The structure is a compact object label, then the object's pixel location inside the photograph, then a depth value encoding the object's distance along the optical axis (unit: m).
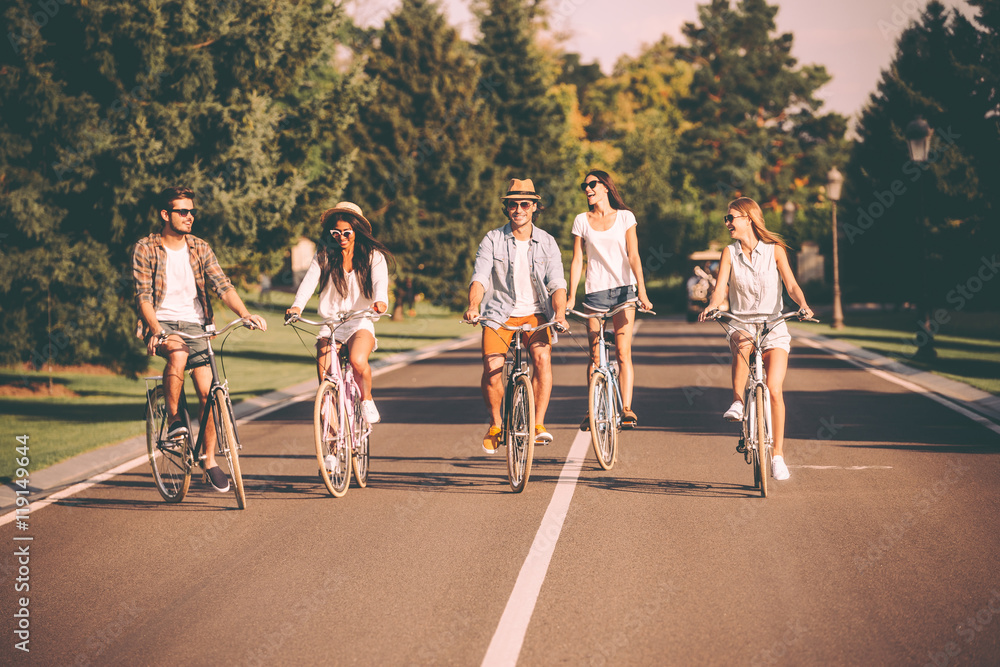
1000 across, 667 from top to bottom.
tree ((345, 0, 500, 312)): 35.72
